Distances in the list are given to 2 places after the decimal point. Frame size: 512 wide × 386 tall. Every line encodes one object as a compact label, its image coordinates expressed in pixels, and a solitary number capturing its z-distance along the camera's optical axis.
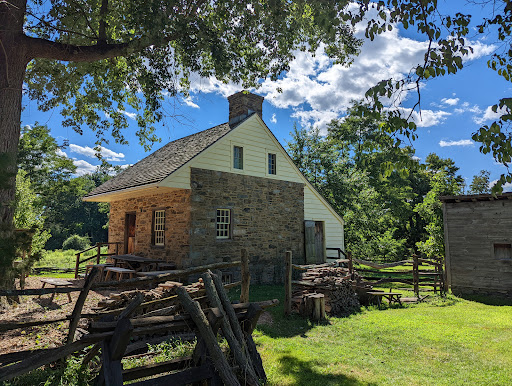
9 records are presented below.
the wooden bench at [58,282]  9.50
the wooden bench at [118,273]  11.50
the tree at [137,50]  6.75
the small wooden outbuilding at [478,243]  12.44
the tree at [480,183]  45.47
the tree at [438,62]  3.48
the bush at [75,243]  36.20
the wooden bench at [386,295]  11.18
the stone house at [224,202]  12.46
